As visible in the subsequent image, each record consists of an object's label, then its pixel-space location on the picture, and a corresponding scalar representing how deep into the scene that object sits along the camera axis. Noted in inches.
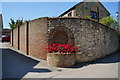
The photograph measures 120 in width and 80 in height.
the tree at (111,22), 601.0
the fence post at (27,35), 431.7
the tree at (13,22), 1038.4
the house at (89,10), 725.3
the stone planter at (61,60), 293.0
